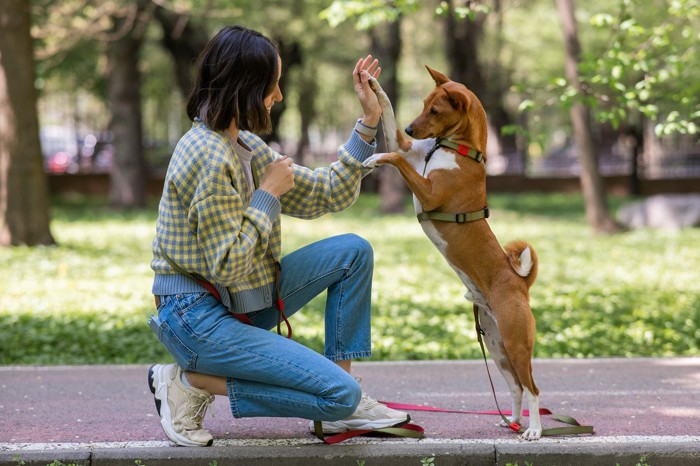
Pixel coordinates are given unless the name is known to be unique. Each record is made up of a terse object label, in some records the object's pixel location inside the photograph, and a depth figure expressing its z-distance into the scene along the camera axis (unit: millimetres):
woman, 3943
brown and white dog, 4199
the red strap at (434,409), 4809
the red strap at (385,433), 4281
